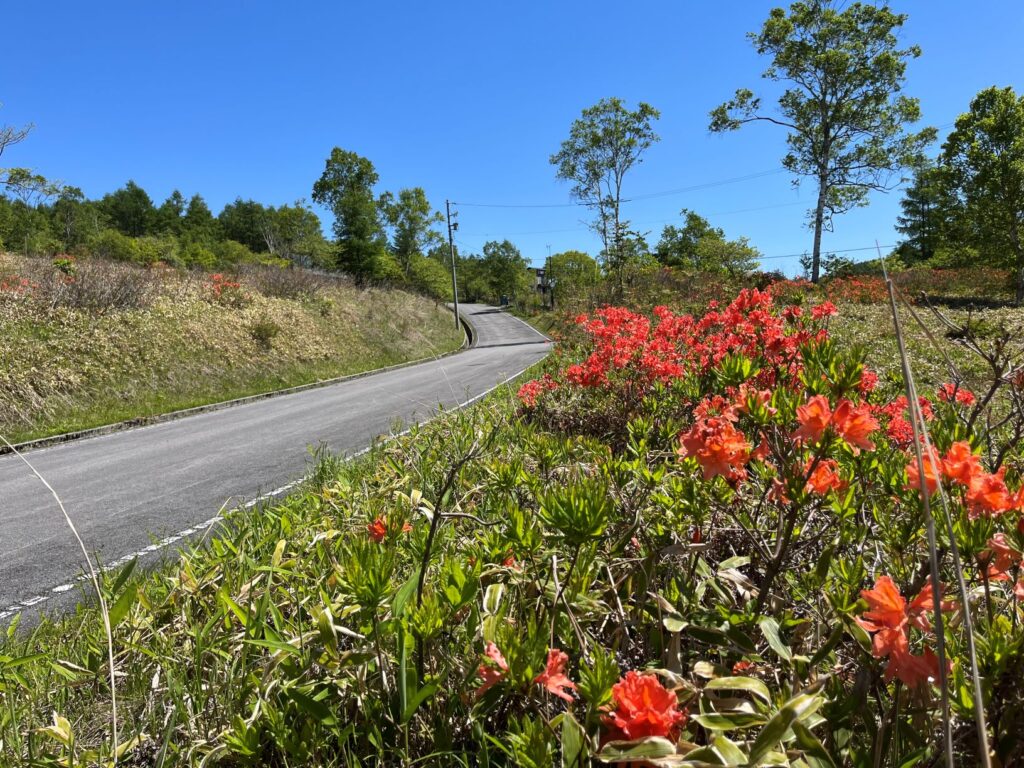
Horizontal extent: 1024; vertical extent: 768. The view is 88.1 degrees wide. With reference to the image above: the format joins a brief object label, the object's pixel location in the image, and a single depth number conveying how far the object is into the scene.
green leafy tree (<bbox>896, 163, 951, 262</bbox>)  45.38
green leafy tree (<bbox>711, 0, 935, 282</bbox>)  18.98
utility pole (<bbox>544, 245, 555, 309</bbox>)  64.06
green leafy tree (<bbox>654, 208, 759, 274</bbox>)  26.59
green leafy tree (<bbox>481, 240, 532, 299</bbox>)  68.56
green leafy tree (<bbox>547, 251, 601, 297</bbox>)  58.80
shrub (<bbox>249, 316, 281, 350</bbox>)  15.38
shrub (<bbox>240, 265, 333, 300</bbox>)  19.80
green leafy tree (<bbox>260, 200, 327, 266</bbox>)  49.66
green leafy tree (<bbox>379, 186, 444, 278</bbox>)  43.06
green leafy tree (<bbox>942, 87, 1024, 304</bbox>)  20.25
